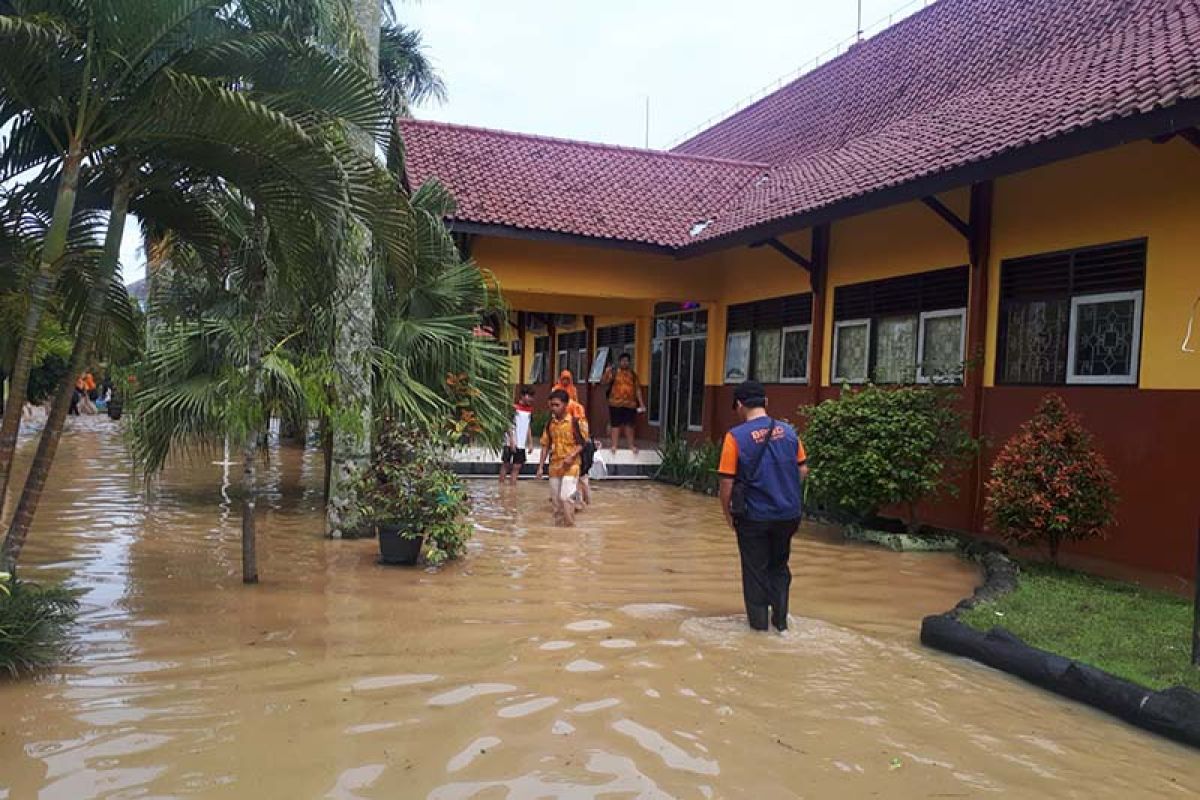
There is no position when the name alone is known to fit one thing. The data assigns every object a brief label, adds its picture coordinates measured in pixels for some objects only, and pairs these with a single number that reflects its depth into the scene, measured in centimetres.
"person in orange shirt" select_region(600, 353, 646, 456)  1736
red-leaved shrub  825
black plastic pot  817
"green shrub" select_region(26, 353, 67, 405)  2519
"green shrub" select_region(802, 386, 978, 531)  987
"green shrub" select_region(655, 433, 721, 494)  1466
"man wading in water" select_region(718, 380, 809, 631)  630
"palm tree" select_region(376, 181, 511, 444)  988
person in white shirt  1470
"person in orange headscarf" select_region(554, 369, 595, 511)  1095
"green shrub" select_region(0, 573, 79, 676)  500
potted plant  816
